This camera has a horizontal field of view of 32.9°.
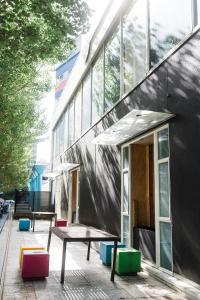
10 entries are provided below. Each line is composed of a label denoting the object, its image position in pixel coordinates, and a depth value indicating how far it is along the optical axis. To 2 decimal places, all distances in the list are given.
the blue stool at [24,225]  14.57
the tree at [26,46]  6.53
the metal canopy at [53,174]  20.47
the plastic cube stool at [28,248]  6.67
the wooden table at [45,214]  14.50
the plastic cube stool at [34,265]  5.81
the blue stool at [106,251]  7.00
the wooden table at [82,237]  5.71
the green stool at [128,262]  6.24
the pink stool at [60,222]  13.30
